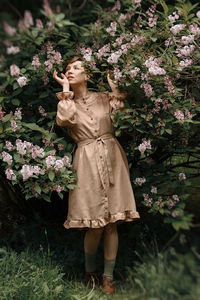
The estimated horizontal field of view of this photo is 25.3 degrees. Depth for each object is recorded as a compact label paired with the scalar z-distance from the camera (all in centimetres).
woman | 359
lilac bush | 345
